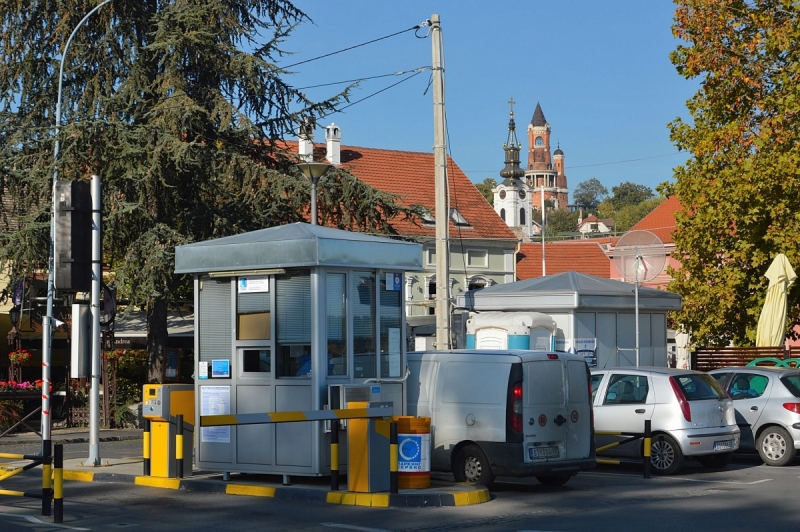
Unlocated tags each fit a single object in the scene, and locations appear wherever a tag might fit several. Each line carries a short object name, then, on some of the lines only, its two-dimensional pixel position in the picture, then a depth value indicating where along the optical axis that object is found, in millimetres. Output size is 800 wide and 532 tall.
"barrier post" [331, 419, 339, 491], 13039
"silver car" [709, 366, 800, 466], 18047
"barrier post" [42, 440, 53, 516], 11414
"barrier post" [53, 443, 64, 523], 11477
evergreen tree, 24953
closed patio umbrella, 25016
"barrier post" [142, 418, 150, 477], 14883
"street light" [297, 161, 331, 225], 19594
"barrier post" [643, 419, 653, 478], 15625
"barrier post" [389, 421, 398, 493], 12555
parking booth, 13828
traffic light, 15156
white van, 13641
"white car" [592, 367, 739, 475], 16391
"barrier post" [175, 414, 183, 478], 14398
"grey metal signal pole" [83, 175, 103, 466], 16344
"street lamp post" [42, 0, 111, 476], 14233
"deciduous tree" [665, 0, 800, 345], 26500
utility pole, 20672
